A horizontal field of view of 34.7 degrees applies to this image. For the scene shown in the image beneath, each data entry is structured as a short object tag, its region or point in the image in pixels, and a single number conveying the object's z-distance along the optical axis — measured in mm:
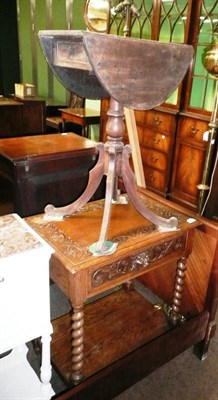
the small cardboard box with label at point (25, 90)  3783
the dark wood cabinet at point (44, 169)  1722
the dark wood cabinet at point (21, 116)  3471
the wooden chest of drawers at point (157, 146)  3137
